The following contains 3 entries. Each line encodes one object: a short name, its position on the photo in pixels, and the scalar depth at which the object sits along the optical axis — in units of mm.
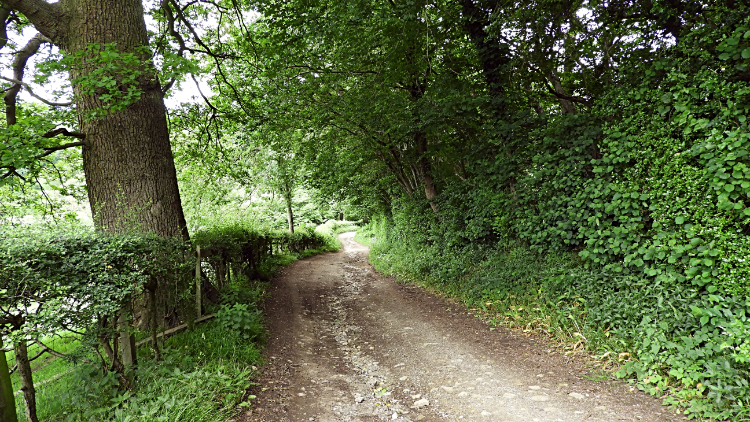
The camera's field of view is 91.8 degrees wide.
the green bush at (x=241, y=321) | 5778
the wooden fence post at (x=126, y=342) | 3998
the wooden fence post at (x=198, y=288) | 6142
